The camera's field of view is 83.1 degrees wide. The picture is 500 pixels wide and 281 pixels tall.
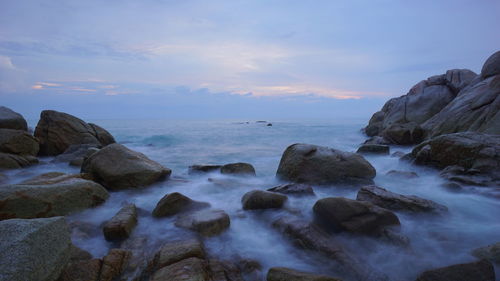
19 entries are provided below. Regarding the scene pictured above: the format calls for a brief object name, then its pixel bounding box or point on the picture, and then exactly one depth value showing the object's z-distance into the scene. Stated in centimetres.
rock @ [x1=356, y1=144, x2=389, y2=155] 1001
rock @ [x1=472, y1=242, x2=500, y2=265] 283
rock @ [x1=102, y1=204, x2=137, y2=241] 356
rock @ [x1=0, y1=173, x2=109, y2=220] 384
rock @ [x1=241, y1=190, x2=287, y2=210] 450
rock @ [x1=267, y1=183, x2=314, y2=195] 510
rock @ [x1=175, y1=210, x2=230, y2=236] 370
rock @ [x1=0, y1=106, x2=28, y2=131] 1062
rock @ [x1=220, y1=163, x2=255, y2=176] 731
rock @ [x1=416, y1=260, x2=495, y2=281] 256
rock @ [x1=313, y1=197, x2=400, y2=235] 351
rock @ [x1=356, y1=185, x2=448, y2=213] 409
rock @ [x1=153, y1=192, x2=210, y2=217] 434
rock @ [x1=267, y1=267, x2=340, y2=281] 255
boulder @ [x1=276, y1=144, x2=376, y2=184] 605
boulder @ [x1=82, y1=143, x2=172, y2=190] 580
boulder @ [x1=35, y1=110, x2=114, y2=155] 1070
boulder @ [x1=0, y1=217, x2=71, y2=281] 229
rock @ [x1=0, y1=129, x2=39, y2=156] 849
